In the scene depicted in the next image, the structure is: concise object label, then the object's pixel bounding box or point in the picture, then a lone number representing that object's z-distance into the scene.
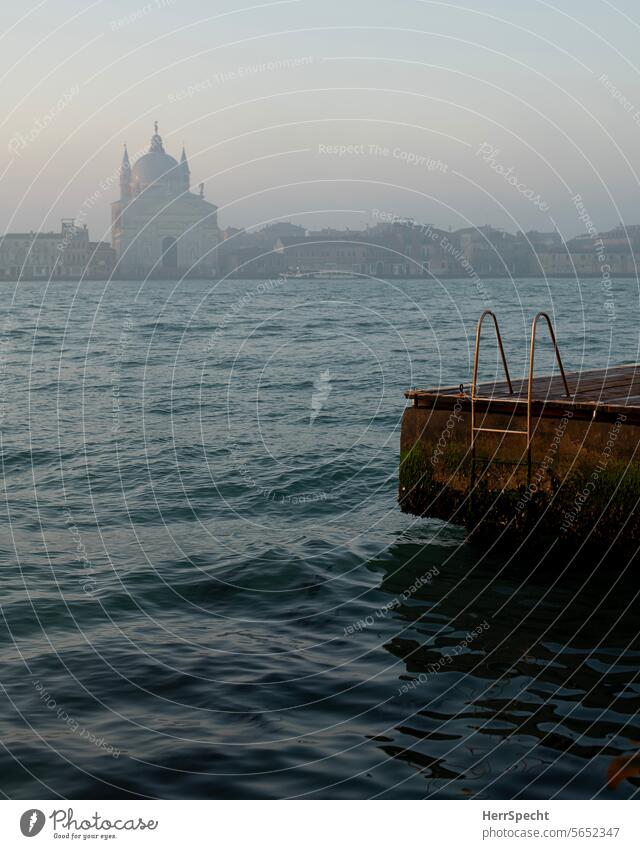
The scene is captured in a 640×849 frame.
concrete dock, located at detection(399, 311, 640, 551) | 10.20
